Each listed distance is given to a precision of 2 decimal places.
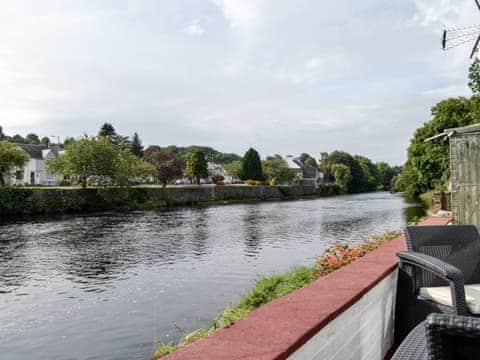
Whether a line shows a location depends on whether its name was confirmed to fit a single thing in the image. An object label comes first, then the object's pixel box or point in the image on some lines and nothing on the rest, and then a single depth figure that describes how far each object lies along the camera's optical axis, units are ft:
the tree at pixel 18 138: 325.75
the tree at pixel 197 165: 213.46
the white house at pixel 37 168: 198.39
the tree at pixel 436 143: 108.37
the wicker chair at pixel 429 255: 10.57
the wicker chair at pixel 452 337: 3.62
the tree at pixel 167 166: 193.06
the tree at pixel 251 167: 245.65
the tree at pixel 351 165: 324.80
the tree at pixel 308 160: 354.21
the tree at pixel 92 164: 134.10
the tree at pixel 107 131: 258.37
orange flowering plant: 21.17
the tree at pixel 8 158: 120.47
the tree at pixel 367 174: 342.07
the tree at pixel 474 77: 70.24
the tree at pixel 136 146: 262.26
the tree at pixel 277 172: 255.29
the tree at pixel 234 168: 261.24
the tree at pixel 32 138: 341.21
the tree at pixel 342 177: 294.87
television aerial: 25.00
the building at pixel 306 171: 312.71
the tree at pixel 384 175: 386.32
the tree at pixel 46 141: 241.96
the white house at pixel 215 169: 314.55
